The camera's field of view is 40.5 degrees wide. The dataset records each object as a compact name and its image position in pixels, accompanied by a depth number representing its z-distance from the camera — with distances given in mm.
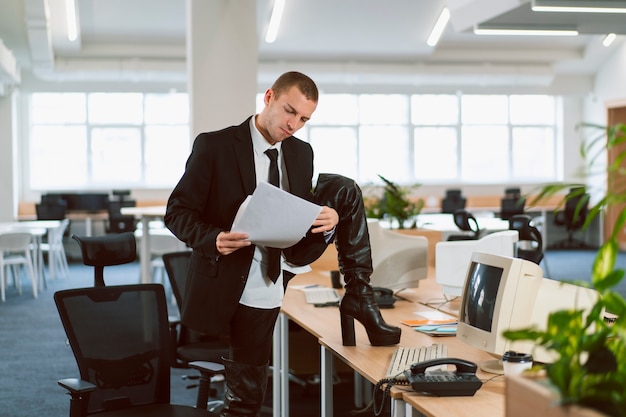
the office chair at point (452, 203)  14867
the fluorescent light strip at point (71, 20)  11121
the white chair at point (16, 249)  9476
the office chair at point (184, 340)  4367
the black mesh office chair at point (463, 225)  6359
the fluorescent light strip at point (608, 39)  13779
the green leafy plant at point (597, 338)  1222
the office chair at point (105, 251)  3275
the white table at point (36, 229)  10156
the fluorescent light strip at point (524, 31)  8156
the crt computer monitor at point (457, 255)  3994
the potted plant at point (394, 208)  6133
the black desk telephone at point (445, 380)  2434
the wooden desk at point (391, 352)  2354
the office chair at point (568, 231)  14318
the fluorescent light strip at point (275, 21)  11141
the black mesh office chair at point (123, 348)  3164
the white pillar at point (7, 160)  14164
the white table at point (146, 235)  8242
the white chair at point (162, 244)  9611
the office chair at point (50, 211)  13133
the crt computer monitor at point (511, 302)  2664
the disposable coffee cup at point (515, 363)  2506
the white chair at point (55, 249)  11219
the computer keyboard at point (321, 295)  4496
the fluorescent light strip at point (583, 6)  6648
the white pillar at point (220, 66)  6742
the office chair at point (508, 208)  13747
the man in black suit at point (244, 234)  2785
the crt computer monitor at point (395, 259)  4598
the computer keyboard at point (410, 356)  2727
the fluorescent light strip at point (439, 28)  12859
